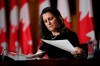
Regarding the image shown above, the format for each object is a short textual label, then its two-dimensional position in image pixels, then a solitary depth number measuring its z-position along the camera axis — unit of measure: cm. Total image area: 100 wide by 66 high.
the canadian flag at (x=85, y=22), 547
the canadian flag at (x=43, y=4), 622
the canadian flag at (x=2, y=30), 665
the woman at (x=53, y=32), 424
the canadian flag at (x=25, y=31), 625
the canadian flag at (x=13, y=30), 655
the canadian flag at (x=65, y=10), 582
